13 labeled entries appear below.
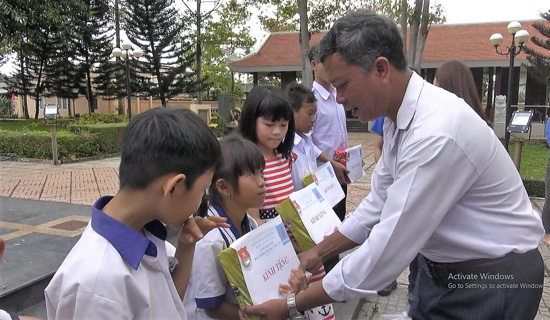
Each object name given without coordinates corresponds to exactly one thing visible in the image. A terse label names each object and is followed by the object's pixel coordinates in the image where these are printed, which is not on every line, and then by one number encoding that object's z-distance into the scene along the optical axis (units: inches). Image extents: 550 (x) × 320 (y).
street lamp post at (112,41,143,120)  614.0
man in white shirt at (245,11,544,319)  47.5
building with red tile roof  667.4
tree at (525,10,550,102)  587.2
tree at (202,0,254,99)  948.0
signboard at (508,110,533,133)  252.7
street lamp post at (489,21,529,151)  369.4
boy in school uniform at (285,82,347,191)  108.3
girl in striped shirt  91.4
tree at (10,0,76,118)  497.4
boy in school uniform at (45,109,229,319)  38.4
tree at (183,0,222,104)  963.3
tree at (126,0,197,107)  946.1
